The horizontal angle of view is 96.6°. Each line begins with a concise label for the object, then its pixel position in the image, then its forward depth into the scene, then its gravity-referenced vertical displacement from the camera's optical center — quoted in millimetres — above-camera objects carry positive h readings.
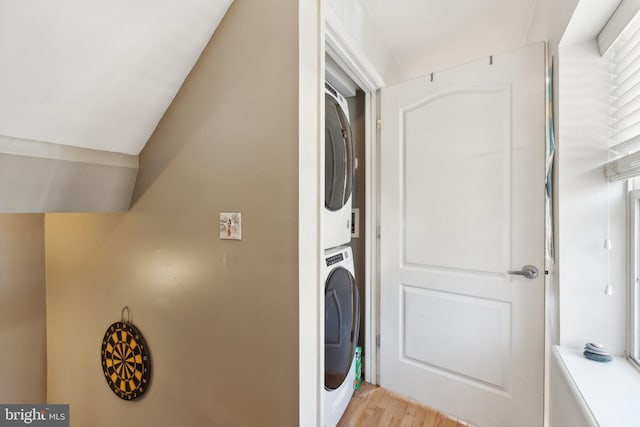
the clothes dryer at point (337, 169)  1480 +237
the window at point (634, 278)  1048 -257
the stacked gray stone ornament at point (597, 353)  1068 -549
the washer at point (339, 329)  1461 -655
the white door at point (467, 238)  1450 -161
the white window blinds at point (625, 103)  972 +388
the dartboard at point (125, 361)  1386 -748
